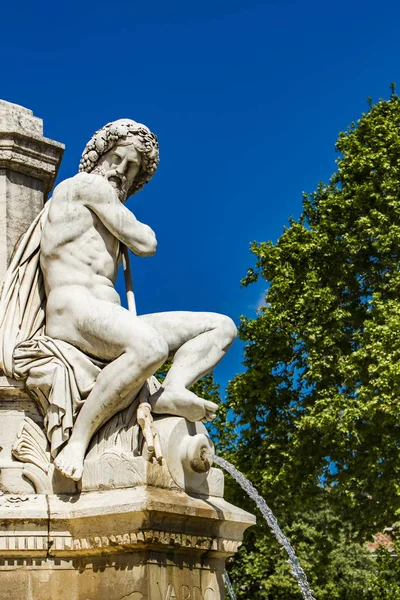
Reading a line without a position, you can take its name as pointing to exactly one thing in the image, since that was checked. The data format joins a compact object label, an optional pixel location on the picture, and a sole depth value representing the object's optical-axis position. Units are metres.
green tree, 22.47
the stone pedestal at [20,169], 8.60
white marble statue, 7.38
